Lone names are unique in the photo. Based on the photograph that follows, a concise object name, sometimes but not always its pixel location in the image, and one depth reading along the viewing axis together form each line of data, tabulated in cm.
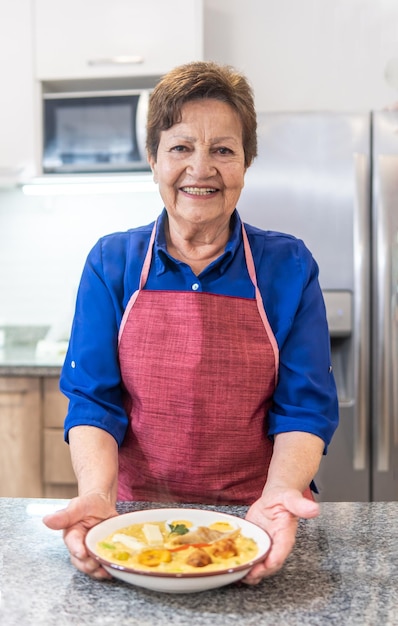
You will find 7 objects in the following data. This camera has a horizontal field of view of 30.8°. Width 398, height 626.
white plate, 76
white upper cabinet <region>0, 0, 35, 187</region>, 279
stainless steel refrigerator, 240
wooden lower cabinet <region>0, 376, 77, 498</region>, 259
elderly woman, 128
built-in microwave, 270
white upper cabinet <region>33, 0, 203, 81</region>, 270
